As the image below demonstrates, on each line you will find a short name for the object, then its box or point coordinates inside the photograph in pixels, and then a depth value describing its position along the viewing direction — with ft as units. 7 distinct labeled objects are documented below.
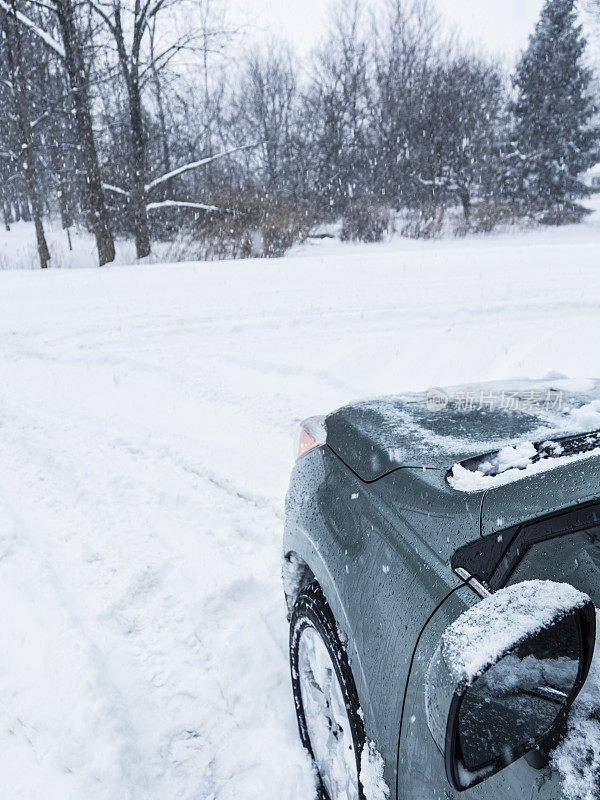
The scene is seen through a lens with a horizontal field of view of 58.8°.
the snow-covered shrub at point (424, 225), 63.67
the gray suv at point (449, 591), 2.98
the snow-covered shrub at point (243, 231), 52.08
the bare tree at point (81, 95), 45.96
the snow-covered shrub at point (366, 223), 63.52
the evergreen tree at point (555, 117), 86.28
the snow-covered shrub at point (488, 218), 67.46
